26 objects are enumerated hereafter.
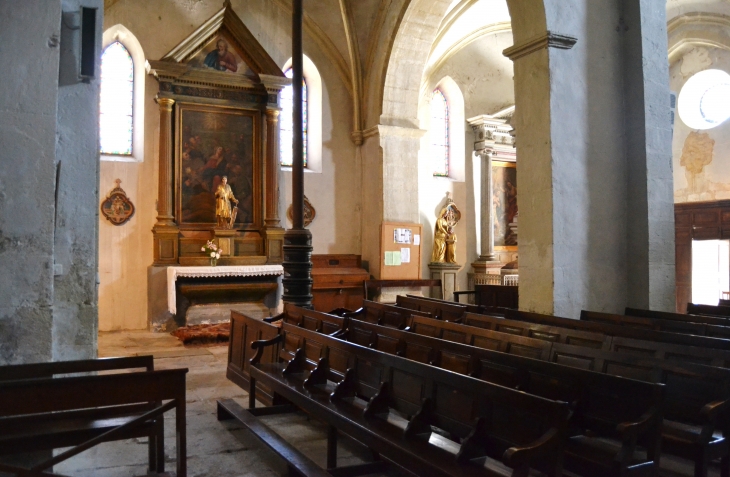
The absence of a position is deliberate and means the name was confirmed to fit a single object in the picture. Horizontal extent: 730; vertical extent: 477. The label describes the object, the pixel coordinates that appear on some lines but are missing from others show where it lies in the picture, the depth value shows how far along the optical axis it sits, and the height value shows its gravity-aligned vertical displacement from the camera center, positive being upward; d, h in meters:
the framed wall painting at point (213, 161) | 11.26 +1.92
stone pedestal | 13.95 -0.41
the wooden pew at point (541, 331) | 4.44 -0.63
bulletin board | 12.02 +0.14
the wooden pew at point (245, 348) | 5.41 -0.89
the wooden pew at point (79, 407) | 2.80 -0.72
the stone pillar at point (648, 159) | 6.79 +1.13
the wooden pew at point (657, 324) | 5.02 -0.62
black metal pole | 6.83 +0.23
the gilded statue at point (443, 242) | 14.05 +0.36
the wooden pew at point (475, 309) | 6.54 -0.58
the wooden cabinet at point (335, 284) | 11.77 -0.51
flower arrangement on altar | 10.96 +0.16
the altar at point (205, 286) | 10.52 -0.50
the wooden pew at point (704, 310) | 6.15 -0.59
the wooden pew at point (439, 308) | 6.44 -0.59
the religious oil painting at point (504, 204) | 15.23 +1.38
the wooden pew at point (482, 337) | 4.20 -0.65
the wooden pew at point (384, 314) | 6.25 -0.64
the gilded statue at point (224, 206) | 11.26 +1.02
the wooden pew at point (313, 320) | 5.38 -0.60
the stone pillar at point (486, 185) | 14.62 +1.80
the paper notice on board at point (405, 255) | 12.20 +0.05
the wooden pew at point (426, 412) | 2.58 -0.85
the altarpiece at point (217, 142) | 11.03 +2.31
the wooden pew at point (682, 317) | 5.35 -0.60
